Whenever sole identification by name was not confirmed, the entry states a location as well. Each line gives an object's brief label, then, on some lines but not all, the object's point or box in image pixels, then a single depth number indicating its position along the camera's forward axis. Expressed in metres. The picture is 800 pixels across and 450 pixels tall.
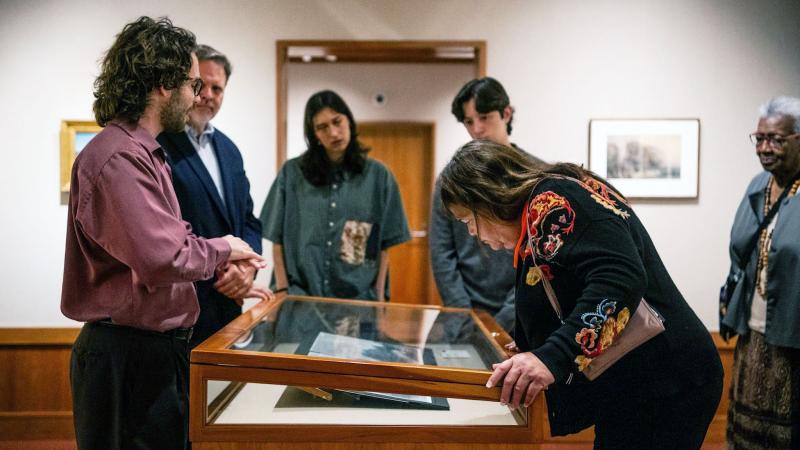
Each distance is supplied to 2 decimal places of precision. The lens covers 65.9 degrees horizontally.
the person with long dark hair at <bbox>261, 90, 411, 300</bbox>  2.69
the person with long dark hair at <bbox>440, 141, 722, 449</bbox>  1.16
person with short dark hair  2.49
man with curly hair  1.39
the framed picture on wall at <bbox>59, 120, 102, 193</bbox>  3.70
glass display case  1.28
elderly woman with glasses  2.44
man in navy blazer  2.07
